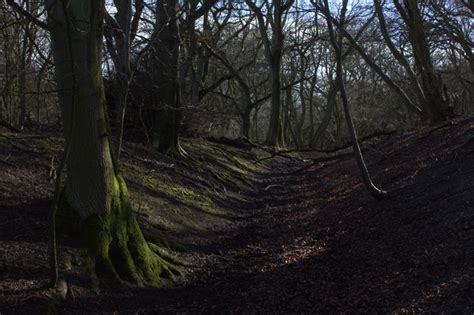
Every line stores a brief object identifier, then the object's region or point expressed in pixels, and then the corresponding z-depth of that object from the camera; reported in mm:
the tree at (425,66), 15859
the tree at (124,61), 7434
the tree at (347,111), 9625
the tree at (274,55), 25592
